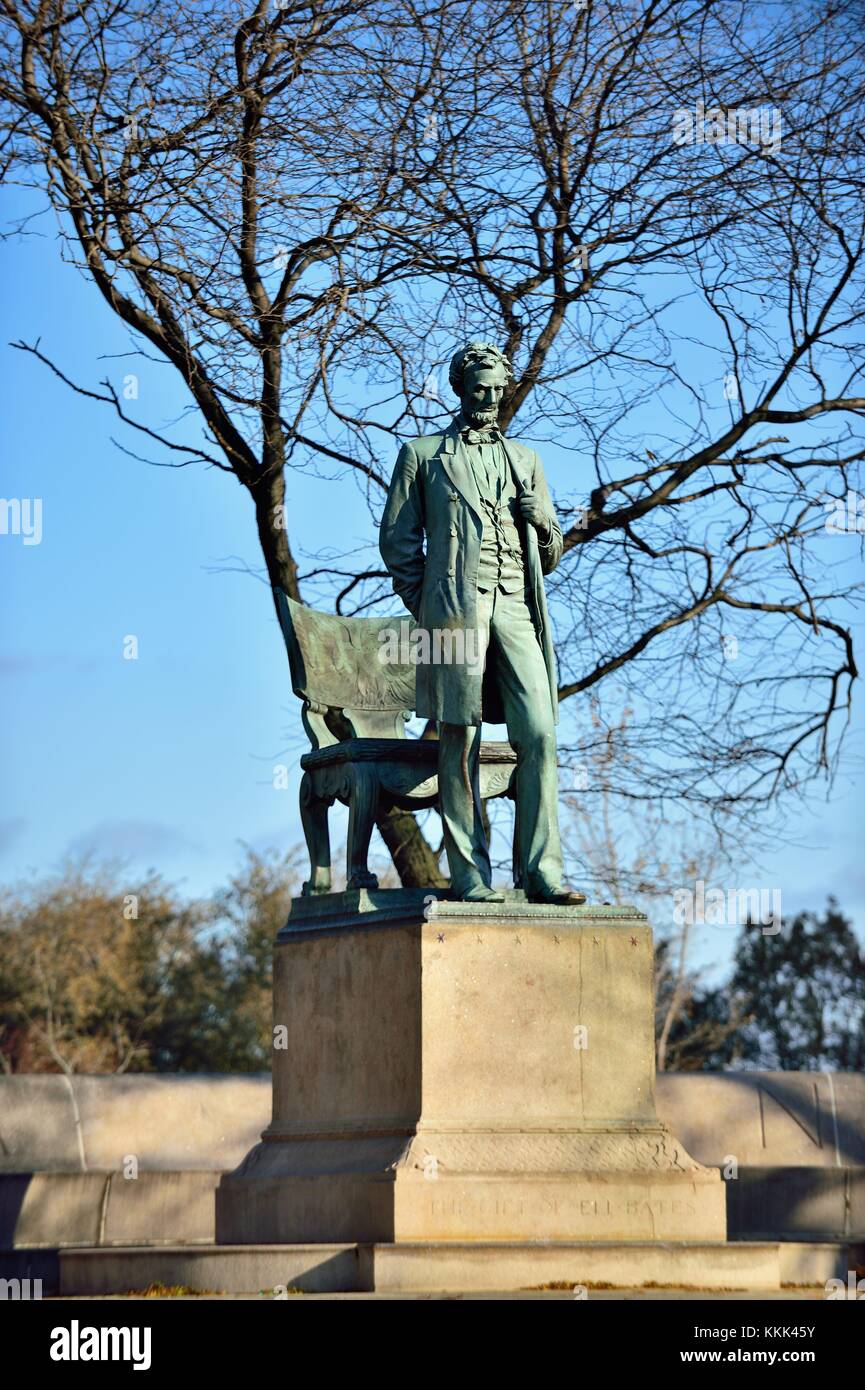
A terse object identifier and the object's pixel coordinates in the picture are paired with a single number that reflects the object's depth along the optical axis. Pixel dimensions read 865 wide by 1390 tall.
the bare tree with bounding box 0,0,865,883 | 12.97
